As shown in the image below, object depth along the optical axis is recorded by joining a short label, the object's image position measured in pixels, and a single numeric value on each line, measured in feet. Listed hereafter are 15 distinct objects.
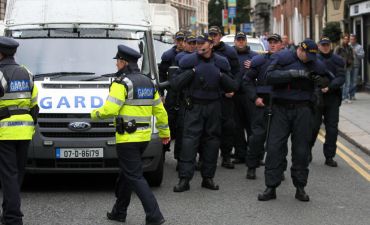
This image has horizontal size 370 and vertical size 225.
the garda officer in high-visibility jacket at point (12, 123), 23.29
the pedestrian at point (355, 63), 71.46
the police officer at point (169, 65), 36.88
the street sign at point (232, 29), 140.46
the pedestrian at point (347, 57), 70.08
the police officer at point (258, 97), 32.12
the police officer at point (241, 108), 36.81
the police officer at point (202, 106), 30.45
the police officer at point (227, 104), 35.04
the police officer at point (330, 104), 36.59
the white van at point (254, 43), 63.87
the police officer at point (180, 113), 34.83
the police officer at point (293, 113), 28.37
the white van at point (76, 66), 28.81
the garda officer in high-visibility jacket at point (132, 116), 23.82
